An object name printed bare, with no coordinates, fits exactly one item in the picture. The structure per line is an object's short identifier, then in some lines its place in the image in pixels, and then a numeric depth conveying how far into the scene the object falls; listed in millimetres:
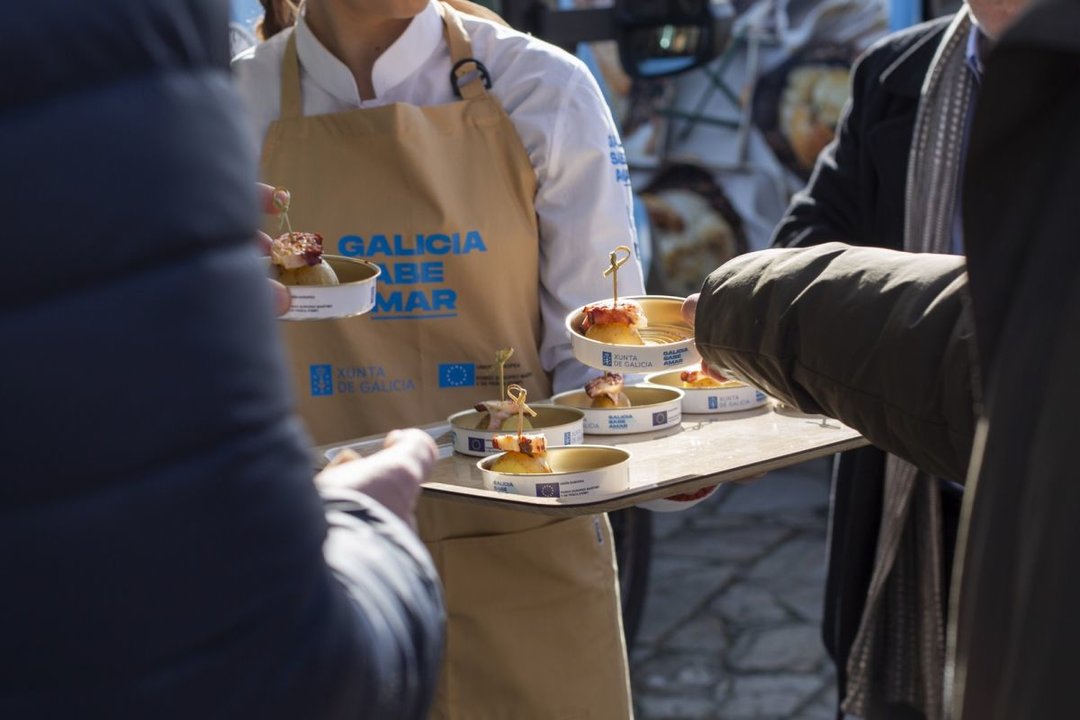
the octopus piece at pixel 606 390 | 2416
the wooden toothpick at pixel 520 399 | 2256
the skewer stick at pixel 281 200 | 2186
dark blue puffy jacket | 885
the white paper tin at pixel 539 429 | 2250
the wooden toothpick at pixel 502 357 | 2363
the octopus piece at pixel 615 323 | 2271
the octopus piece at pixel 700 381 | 2533
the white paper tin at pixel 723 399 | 2502
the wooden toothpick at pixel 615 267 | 2366
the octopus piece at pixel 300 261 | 2176
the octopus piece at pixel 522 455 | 2107
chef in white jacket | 2432
